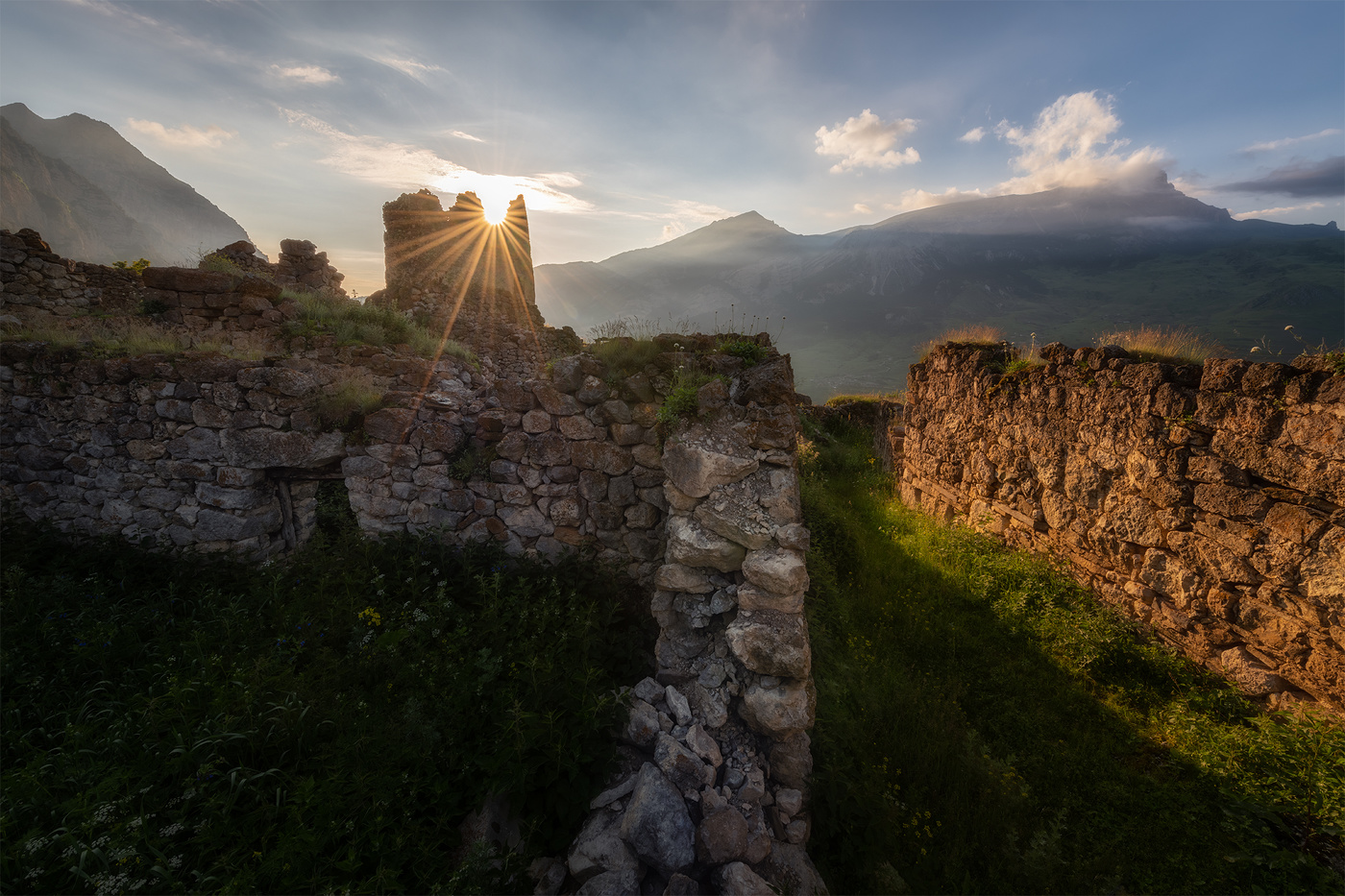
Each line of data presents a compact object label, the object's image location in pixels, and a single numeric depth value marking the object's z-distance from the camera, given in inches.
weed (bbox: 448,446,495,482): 212.8
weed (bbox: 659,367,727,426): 181.8
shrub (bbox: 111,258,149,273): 417.4
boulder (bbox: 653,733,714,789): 126.7
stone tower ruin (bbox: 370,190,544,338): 558.3
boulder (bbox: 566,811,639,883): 112.4
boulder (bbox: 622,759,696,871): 112.6
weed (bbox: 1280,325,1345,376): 182.2
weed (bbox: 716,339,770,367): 201.0
